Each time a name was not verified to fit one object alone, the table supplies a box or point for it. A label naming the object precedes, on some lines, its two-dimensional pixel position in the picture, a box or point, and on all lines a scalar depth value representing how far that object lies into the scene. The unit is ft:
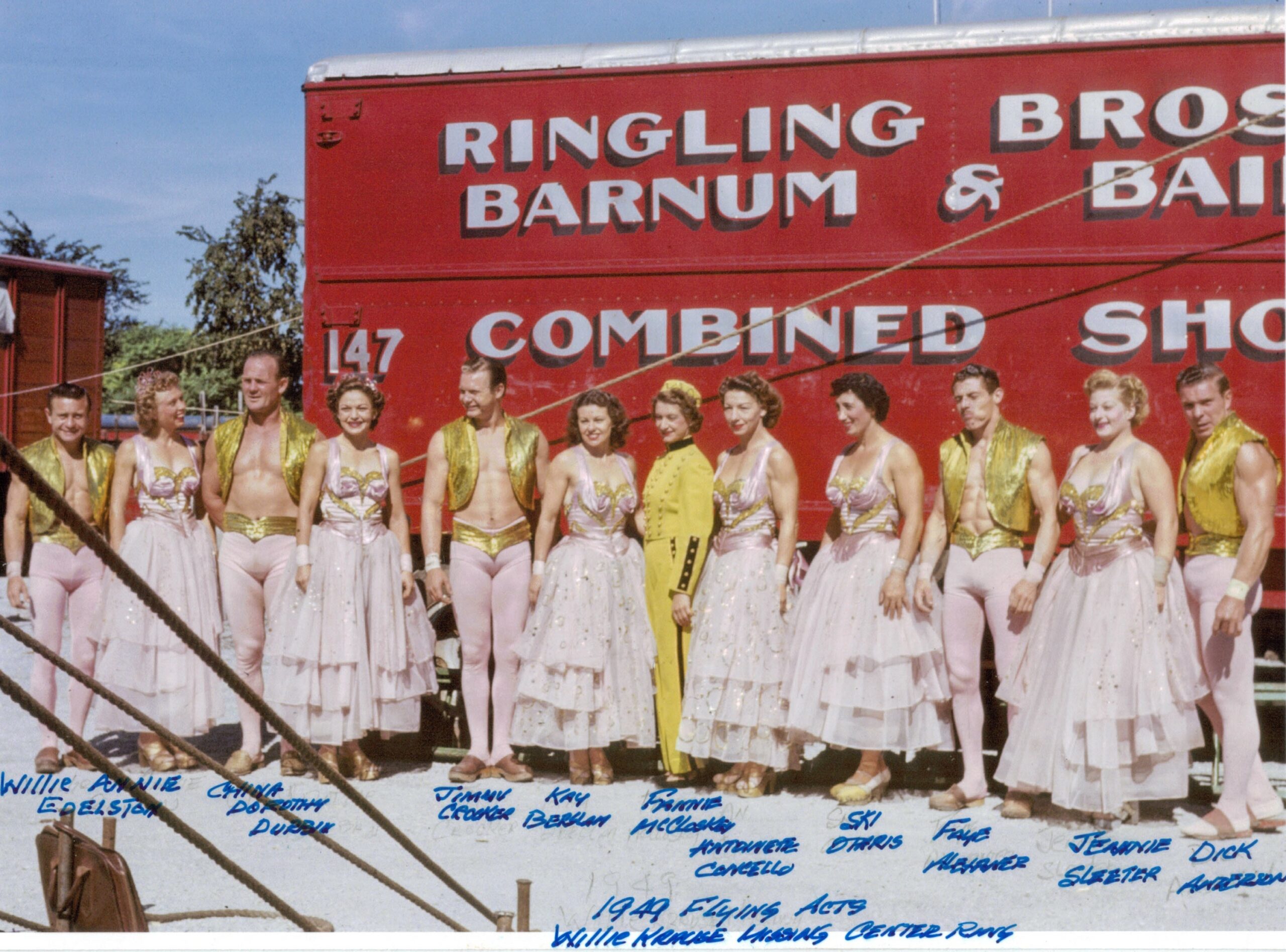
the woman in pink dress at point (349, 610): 17.78
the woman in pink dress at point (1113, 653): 15.06
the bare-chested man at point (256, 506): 18.45
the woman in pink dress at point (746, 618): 16.78
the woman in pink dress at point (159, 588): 18.26
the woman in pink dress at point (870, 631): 16.31
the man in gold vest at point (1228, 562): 14.94
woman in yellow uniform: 17.30
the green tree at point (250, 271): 48.55
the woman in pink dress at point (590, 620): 17.17
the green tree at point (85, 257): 53.78
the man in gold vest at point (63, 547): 18.30
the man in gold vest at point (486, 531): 17.90
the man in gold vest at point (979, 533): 16.20
